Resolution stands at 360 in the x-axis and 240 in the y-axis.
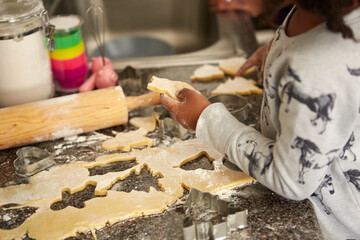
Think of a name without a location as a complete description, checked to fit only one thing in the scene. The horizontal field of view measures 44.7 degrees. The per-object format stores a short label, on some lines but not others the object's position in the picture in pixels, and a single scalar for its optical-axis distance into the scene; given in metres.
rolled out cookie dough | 0.76
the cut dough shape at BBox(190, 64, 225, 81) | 1.20
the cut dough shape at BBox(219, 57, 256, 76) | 1.21
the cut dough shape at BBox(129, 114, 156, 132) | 1.02
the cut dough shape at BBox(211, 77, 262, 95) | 1.12
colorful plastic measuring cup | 1.12
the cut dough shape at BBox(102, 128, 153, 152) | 0.96
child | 0.64
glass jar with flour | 0.98
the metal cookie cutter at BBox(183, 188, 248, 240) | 0.71
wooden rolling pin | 0.95
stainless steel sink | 1.65
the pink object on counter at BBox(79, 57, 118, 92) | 1.12
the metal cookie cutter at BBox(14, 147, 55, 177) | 0.89
